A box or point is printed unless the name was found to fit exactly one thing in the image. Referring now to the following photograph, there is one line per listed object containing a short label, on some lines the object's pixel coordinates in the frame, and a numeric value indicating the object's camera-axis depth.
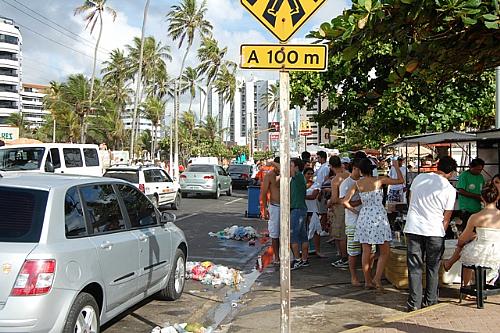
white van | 15.45
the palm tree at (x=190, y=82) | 71.25
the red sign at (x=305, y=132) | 30.28
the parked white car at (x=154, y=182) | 17.72
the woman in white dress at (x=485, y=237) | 6.48
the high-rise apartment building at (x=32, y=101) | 128.38
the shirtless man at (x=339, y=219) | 9.42
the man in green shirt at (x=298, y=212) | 9.47
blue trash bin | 17.21
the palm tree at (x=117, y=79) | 62.62
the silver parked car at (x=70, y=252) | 4.42
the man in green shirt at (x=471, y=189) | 9.17
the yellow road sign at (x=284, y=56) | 4.51
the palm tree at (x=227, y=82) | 73.31
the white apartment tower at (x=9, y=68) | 91.07
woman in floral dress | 7.52
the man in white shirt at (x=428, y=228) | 6.52
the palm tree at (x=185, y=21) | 51.69
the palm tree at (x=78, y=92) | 52.72
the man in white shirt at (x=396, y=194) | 14.62
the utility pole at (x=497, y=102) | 10.63
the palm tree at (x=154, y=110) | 61.06
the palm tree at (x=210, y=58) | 65.38
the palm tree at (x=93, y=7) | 44.84
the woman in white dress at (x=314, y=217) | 10.70
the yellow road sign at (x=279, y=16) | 4.59
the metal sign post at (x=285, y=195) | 4.60
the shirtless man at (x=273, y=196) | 9.60
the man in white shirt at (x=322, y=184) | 11.24
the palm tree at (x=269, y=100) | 87.87
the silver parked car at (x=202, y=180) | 26.41
